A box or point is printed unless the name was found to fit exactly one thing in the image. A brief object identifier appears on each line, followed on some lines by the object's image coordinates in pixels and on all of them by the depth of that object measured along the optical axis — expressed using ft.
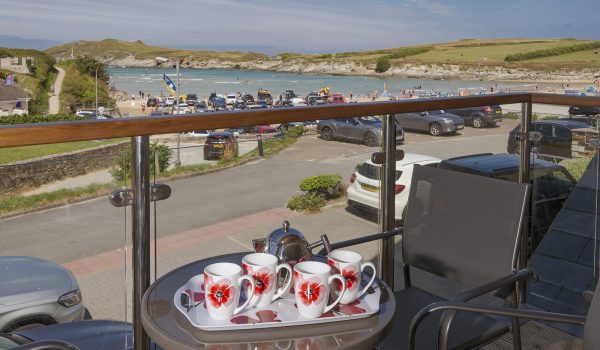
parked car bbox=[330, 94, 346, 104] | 174.34
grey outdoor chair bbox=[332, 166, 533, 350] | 6.04
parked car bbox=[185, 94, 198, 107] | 175.16
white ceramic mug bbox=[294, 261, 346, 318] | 3.95
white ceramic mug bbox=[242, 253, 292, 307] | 4.06
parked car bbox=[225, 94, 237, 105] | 187.42
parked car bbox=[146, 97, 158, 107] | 180.73
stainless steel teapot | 4.71
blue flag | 116.67
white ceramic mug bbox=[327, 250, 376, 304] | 4.24
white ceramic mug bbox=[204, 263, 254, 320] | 3.85
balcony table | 3.71
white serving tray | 3.84
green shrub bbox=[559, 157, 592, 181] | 9.49
